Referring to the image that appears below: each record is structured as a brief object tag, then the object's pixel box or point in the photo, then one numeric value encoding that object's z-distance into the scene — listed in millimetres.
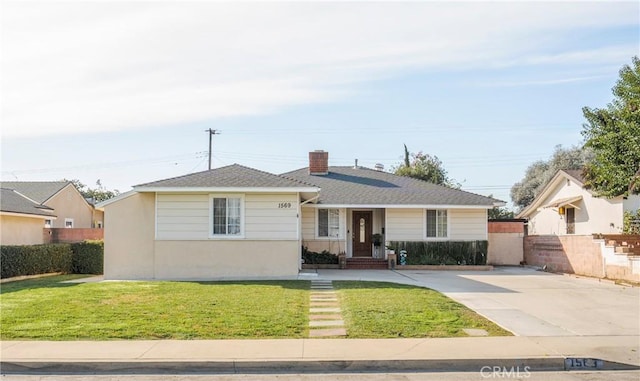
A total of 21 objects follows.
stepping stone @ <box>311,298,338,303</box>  14134
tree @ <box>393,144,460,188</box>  47625
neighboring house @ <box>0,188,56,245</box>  24953
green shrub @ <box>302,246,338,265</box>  24891
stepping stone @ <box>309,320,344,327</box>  11297
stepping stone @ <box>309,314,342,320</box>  12000
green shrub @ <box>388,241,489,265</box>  25391
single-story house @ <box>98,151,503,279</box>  20172
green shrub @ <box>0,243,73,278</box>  21500
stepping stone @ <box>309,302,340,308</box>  13534
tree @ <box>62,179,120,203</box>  60653
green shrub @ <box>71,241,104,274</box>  26297
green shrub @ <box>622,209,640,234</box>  24125
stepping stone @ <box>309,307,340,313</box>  12781
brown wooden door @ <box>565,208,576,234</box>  31391
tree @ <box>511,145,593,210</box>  48938
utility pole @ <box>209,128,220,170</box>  46156
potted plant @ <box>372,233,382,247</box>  26547
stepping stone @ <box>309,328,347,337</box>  10516
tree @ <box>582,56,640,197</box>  18250
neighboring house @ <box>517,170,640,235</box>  27531
